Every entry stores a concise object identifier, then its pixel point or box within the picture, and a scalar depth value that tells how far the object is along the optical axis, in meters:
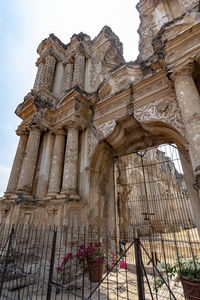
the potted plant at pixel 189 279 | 2.63
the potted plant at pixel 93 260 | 3.77
